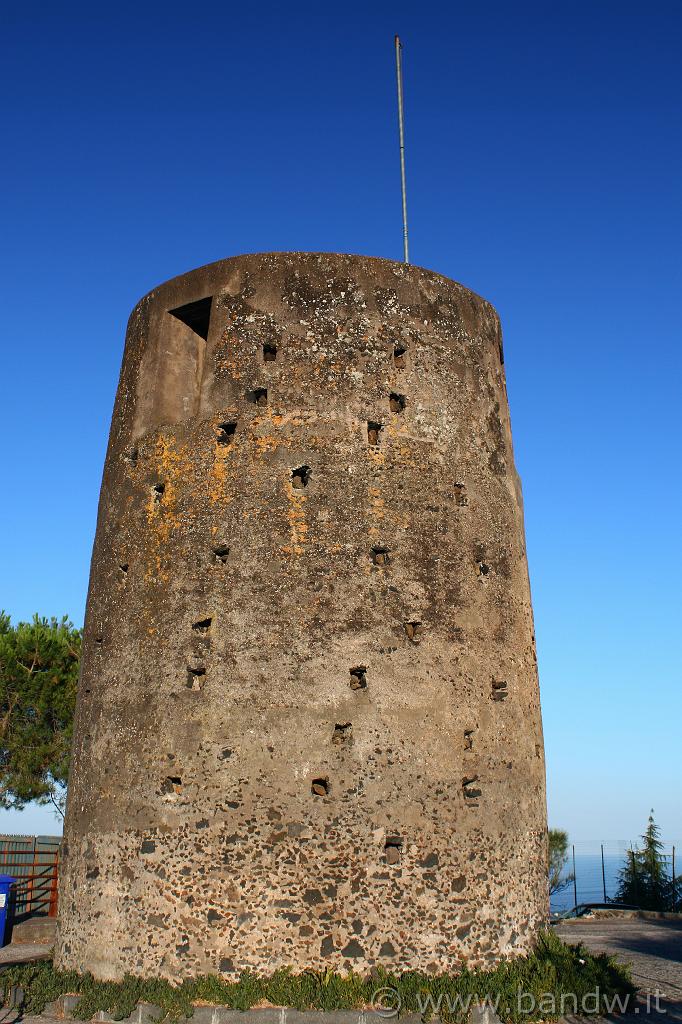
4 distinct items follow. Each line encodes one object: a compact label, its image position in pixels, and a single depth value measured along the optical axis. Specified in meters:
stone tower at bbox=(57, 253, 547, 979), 8.09
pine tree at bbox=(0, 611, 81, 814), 18.72
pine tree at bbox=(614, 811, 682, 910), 23.90
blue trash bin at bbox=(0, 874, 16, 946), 13.63
